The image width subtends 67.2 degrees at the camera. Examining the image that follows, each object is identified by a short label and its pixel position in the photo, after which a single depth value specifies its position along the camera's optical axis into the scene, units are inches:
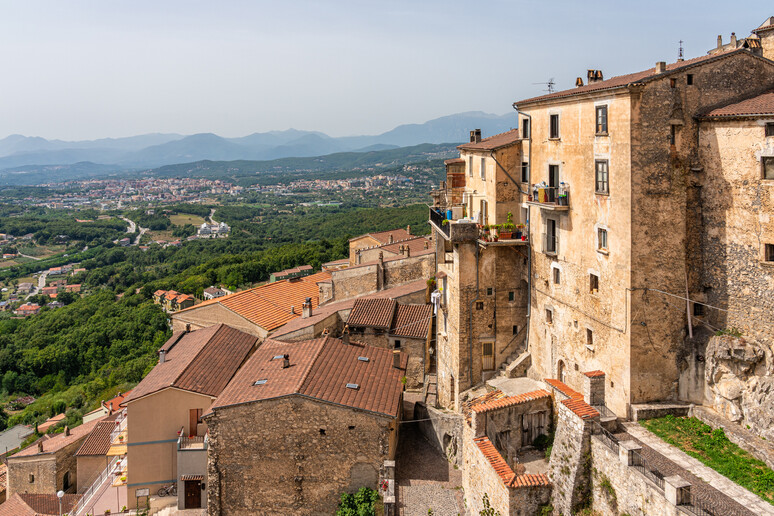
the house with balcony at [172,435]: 1119.6
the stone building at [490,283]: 1105.4
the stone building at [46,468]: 1608.0
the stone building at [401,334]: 1360.7
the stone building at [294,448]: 1007.0
